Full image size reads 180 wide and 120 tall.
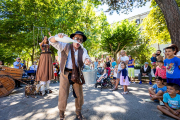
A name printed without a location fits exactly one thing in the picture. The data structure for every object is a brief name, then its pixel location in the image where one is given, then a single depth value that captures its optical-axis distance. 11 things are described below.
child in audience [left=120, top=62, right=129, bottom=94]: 5.59
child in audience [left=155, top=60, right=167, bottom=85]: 5.05
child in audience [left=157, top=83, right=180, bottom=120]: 2.97
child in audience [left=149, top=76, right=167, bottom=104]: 3.98
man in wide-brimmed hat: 2.67
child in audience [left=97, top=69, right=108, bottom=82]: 7.08
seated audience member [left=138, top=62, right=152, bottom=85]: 8.53
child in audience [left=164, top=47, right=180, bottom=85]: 3.55
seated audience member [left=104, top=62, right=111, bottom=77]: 7.59
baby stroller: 7.18
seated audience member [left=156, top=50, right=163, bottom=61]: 7.39
